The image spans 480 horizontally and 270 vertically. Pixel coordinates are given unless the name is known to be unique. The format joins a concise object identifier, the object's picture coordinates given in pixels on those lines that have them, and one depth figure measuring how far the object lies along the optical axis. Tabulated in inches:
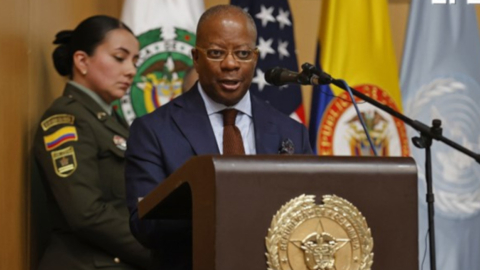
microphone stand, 232.6
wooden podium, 158.2
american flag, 413.7
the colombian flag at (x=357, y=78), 418.6
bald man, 207.5
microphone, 211.5
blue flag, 416.8
